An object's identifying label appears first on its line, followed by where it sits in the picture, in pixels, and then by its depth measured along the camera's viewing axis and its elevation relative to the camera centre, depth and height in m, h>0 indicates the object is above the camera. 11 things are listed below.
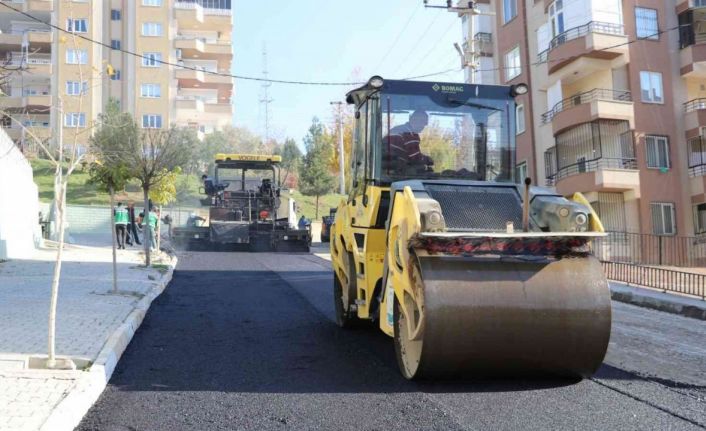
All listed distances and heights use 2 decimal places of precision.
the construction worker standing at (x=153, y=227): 21.20 +0.87
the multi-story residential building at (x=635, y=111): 22.44 +4.37
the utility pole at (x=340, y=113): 44.78 +9.64
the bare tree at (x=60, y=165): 5.84 +0.90
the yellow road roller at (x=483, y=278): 4.97 -0.25
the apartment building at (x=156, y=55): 51.22 +16.43
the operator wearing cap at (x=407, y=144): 6.82 +1.04
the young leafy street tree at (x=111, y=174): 11.30 +1.44
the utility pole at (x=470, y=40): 21.15 +6.62
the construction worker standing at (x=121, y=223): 21.83 +1.06
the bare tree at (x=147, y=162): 14.51 +2.03
